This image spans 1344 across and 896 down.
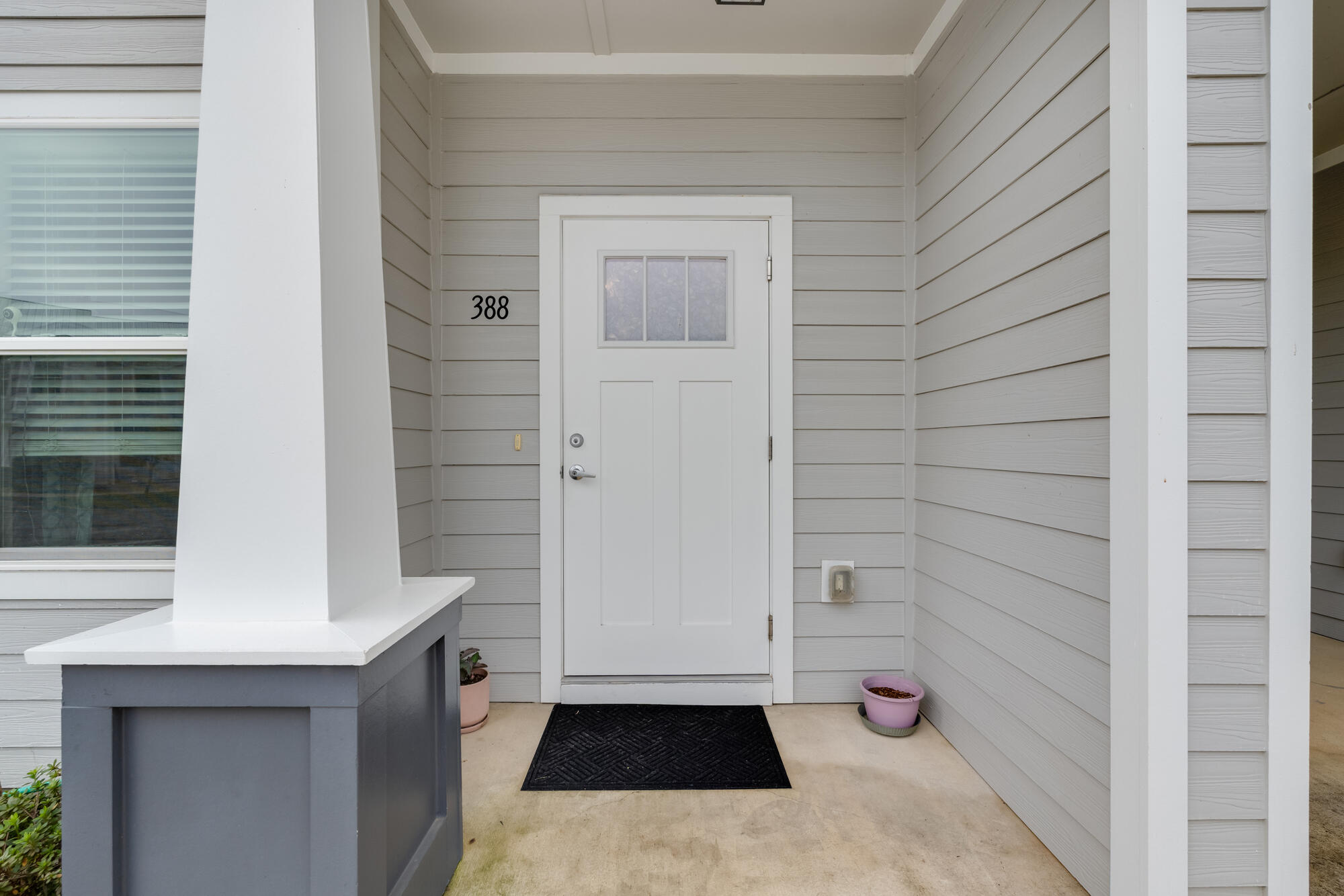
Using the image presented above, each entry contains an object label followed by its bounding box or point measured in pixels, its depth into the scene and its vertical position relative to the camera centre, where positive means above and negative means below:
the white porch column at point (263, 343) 1.07 +0.18
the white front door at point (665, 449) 2.36 -0.01
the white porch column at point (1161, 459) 1.21 -0.02
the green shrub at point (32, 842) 1.14 -0.78
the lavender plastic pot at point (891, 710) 2.11 -0.91
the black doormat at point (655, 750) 1.83 -1.00
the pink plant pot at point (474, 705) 2.14 -0.92
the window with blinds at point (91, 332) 1.56 +0.29
